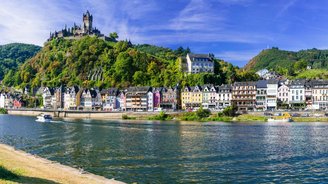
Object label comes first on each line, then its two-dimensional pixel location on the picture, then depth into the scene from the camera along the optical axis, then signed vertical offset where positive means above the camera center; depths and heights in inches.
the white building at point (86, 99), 6392.2 +50.9
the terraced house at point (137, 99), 5733.3 +53.0
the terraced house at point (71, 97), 6678.2 +88.3
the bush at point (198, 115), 4466.8 -145.1
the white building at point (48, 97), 7160.4 +94.1
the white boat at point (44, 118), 4392.7 -176.9
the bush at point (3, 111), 7076.8 -150.8
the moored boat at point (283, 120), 3969.0 -176.4
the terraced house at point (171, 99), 5605.3 +51.4
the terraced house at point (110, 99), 6107.3 +56.3
